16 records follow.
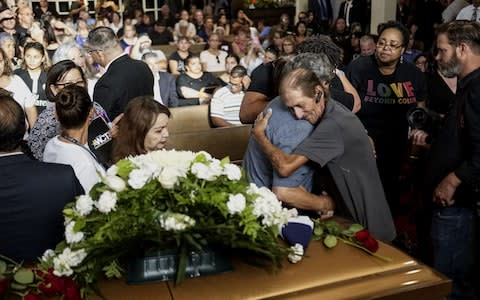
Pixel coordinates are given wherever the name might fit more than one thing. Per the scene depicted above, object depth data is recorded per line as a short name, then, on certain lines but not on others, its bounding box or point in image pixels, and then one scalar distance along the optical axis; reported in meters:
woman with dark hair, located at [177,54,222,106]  6.34
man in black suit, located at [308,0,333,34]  12.05
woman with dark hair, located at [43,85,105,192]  2.55
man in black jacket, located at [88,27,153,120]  4.01
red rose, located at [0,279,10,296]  1.70
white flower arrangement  1.68
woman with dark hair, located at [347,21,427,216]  3.89
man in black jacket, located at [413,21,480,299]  2.88
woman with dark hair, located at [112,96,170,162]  2.82
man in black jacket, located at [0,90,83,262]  2.05
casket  1.72
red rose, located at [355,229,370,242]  2.00
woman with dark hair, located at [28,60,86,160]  3.18
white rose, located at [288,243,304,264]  1.89
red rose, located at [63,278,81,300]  1.65
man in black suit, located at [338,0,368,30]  10.84
